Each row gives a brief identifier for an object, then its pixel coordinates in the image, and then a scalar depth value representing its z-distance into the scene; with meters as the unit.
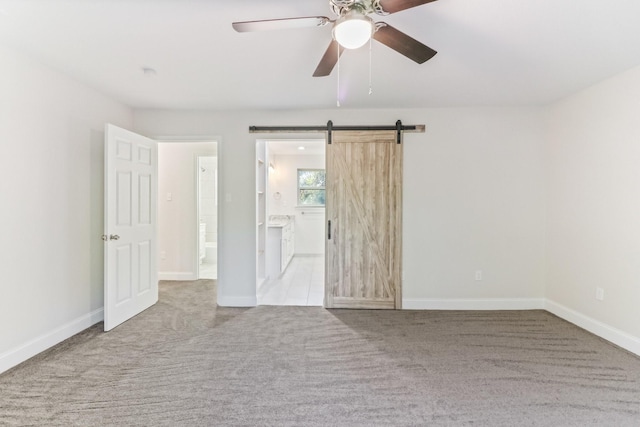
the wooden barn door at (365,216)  3.70
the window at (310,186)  7.35
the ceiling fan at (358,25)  1.41
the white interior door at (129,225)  3.04
